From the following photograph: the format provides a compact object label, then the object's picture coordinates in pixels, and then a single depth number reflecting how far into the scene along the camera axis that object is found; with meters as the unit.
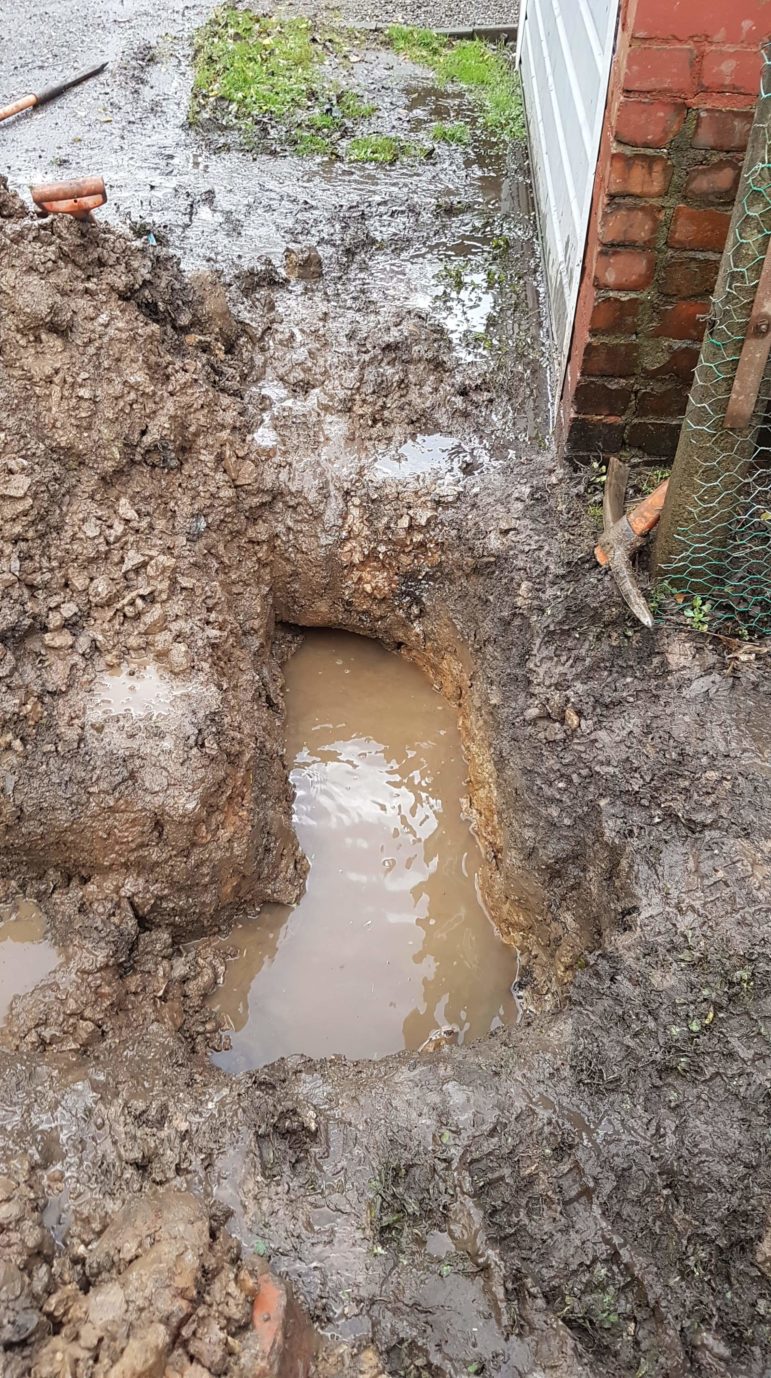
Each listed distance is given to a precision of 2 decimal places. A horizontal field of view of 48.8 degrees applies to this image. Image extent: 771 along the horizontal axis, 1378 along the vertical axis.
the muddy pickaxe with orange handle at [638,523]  3.05
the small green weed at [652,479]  3.43
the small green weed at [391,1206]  2.20
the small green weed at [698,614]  2.92
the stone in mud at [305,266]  4.71
